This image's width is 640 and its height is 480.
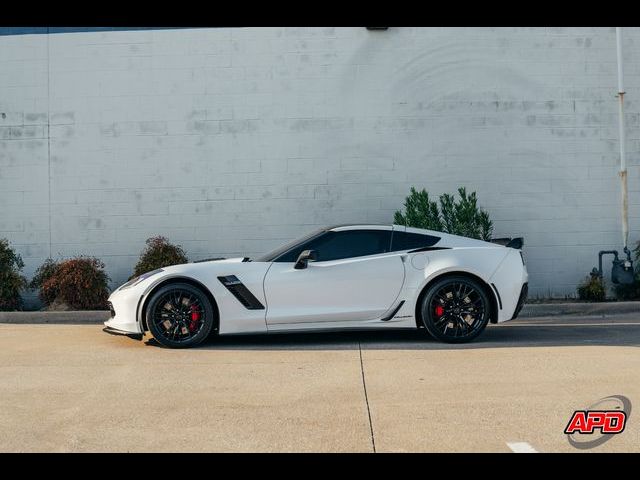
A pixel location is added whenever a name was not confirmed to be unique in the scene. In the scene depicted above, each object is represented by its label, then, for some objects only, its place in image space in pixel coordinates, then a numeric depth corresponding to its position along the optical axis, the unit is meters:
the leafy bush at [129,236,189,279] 12.49
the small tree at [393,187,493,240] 12.46
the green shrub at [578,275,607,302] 12.41
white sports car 8.71
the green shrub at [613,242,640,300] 12.79
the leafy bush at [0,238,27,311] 12.31
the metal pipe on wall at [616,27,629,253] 13.04
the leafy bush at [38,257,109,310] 12.22
